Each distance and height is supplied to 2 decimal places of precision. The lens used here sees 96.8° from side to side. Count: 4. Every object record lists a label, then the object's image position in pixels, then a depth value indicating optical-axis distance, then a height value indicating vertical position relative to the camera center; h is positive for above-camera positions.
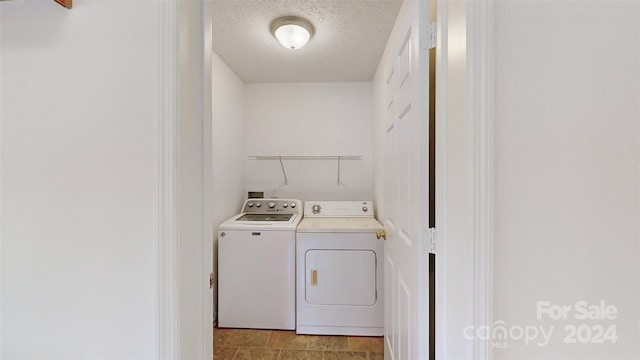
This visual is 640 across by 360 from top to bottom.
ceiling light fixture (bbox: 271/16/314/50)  1.81 +0.97
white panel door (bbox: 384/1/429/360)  0.98 -0.05
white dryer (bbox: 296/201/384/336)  2.18 -0.79
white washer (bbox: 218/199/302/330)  2.22 -0.76
